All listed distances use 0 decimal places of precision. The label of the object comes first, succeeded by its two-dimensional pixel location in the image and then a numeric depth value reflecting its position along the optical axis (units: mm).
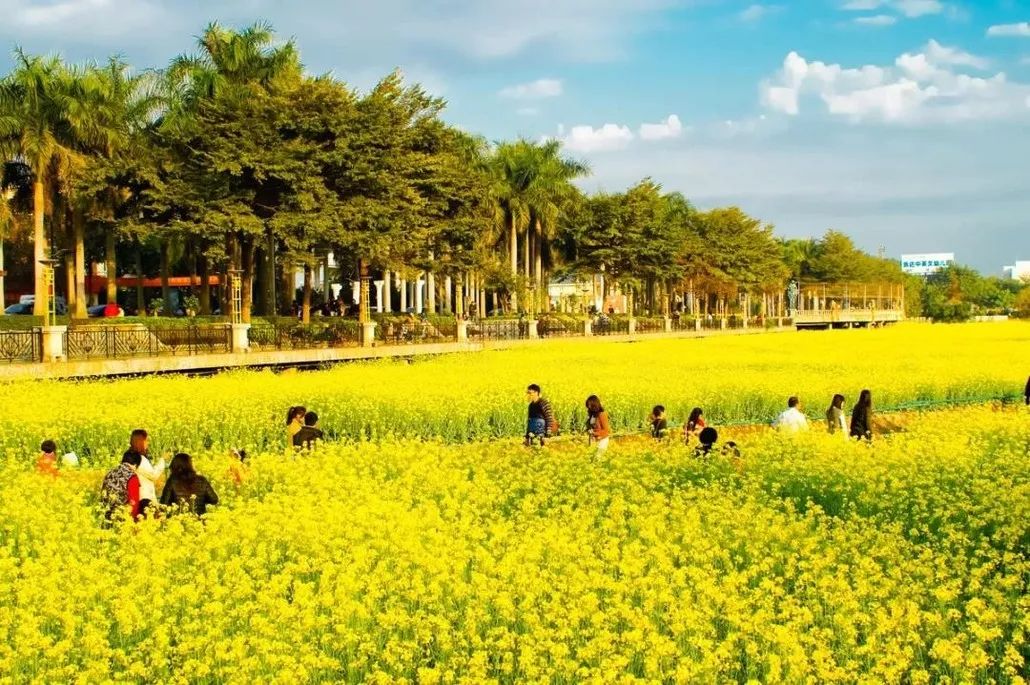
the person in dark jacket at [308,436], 17828
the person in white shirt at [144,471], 13867
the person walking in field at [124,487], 13500
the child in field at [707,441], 16875
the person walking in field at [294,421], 18266
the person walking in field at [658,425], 19656
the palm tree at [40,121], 42344
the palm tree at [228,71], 47812
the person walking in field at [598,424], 18156
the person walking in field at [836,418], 20000
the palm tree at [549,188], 71500
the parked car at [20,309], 57497
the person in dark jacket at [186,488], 13375
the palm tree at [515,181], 71250
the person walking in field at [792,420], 19344
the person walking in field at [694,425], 18922
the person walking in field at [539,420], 19219
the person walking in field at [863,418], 20281
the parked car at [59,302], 58419
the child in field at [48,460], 15695
